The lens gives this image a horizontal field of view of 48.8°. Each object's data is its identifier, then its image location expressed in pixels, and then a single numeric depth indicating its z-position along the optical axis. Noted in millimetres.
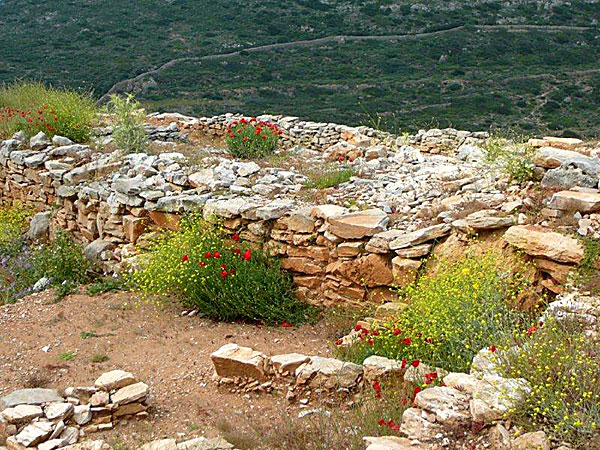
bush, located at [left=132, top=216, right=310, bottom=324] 6359
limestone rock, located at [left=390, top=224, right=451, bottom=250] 5871
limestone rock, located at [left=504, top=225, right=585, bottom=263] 4980
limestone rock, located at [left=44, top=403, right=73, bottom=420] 4305
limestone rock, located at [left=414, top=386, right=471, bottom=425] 3490
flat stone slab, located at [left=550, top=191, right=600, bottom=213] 5328
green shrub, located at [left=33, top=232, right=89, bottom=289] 7857
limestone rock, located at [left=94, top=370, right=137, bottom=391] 4648
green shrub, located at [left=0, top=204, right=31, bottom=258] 9427
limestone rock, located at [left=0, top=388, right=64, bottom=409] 4504
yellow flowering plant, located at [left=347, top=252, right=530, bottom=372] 4414
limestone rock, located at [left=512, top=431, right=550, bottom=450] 3102
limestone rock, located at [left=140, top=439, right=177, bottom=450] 3927
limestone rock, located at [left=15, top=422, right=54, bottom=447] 4078
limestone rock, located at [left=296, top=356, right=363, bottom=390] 4605
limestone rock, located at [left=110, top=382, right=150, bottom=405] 4547
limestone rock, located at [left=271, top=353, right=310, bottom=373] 4883
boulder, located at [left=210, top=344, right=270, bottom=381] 4973
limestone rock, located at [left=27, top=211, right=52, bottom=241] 9453
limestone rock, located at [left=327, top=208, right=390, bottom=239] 6223
